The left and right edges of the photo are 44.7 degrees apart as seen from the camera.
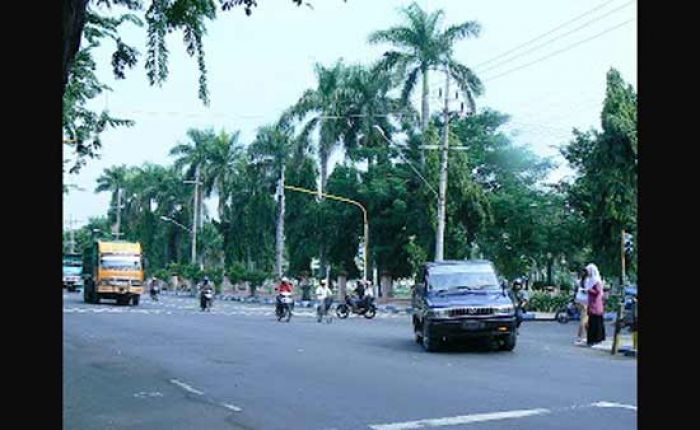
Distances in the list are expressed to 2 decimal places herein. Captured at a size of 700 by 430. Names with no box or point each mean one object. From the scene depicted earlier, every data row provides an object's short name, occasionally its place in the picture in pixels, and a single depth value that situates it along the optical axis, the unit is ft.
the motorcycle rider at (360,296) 115.14
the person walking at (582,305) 62.54
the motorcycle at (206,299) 127.85
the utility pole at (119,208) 306.80
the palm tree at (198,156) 230.07
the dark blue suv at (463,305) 55.31
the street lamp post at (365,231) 141.74
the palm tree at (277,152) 182.60
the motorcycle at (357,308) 114.52
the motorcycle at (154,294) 178.91
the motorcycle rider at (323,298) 100.32
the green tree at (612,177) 104.58
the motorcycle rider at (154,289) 179.85
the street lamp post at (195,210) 234.99
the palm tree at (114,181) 323.16
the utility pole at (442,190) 114.42
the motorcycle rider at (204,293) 127.85
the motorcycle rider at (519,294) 97.32
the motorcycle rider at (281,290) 100.89
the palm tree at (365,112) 162.30
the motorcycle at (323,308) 101.30
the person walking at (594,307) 60.29
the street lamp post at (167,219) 254.08
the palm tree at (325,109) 164.66
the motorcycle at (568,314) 99.76
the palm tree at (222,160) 225.76
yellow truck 143.13
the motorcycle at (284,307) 100.63
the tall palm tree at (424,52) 141.08
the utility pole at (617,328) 55.93
